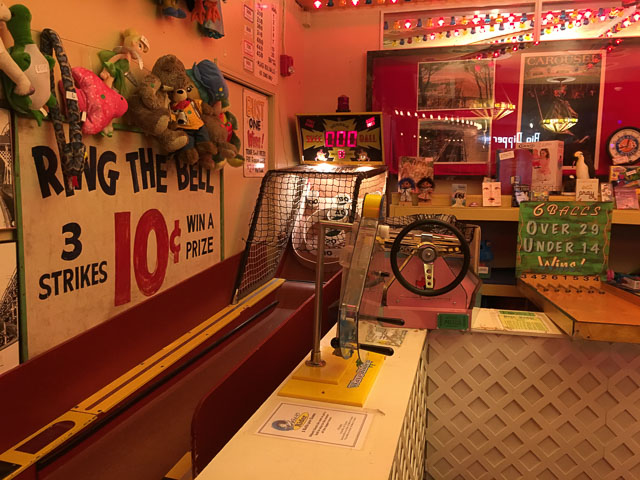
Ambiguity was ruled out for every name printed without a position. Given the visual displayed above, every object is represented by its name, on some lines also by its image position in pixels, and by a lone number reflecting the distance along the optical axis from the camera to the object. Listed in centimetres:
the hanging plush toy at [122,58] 191
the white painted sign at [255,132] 333
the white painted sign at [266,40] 342
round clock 378
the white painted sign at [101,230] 166
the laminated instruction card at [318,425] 109
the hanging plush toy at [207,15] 253
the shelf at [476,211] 338
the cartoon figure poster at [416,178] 379
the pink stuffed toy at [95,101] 174
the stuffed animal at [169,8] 229
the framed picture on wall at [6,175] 151
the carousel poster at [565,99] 386
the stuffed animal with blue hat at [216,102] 250
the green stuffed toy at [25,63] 147
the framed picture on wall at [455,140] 406
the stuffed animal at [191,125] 227
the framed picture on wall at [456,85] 403
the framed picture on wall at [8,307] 153
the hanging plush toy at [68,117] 162
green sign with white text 219
